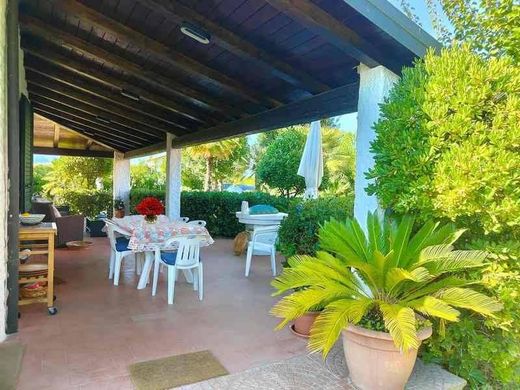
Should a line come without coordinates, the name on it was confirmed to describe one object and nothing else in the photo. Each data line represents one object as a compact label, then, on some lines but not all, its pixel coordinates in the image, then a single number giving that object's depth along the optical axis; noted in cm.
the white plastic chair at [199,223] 526
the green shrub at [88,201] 1166
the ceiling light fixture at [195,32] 368
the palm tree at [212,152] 1476
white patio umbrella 677
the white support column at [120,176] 1252
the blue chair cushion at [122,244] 499
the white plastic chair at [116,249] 497
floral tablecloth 458
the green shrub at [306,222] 392
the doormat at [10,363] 249
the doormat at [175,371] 258
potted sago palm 235
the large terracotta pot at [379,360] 239
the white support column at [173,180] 905
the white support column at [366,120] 325
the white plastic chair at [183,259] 434
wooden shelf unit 371
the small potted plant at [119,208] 1192
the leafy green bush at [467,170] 243
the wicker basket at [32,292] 392
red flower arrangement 505
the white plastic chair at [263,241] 579
